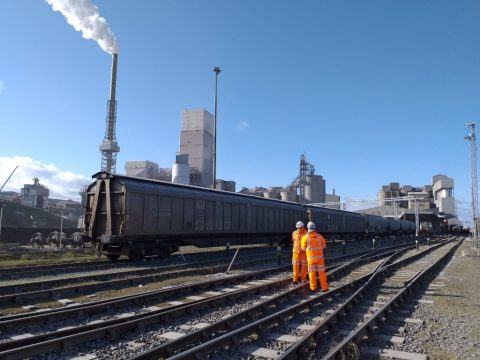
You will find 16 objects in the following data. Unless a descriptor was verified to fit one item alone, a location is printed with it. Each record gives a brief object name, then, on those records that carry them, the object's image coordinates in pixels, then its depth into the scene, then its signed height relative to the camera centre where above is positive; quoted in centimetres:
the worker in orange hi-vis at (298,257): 1195 -82
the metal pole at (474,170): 3978 +621
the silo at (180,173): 7950 +1055
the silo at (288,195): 10438 +871
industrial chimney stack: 6203 +1363
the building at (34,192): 8500 +915
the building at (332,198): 13200 +1025
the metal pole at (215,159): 3332 +561
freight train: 1677 +49
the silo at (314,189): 10225 +1020
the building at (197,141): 8862 +1913
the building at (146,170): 9119 +1288
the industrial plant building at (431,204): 9812 +866
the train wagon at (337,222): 3247 +72
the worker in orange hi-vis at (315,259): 1091 -80
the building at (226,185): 9485 +1020
